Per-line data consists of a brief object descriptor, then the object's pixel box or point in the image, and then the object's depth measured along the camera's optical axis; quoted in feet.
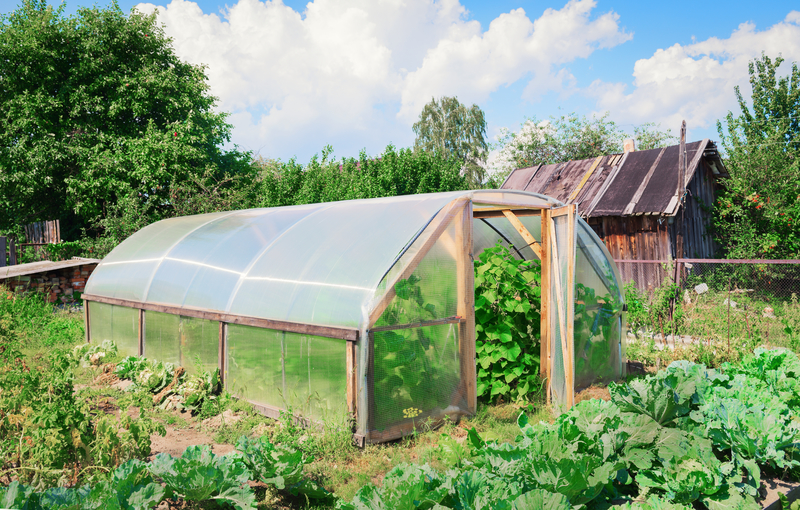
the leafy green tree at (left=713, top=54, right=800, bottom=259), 41.70
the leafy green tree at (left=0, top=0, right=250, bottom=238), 57.06
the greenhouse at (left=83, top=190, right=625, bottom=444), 15.60
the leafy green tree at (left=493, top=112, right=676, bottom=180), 92.17
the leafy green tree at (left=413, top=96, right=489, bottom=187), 114.11
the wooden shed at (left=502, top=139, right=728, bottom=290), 39.70
